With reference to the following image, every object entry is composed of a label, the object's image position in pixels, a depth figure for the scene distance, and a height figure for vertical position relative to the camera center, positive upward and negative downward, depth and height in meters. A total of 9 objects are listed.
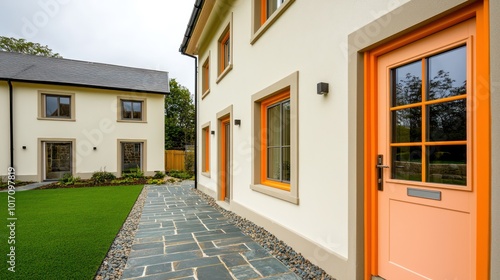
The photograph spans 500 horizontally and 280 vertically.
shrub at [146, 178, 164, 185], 11.67 -2.02
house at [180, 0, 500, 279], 1.71 +0.01
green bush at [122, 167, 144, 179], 13.23 -1.86
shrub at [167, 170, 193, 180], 13.94 -2.06
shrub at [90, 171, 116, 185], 11.95 -1.85
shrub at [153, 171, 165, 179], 13.28 -1.94
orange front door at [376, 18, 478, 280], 1.82 -0.17
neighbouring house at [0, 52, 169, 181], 11.77 +0.98
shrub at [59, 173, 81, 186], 11.32 -1.89
